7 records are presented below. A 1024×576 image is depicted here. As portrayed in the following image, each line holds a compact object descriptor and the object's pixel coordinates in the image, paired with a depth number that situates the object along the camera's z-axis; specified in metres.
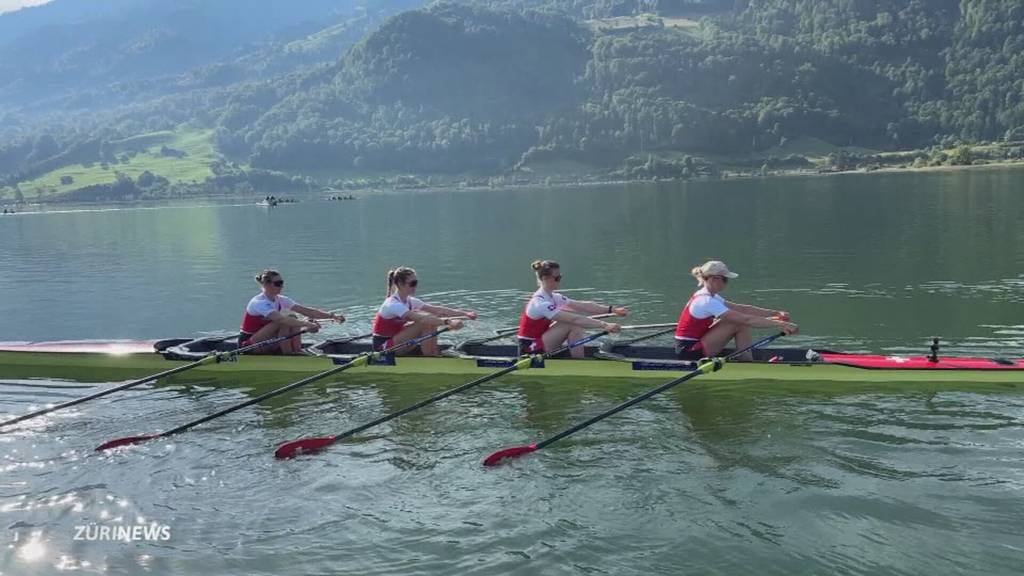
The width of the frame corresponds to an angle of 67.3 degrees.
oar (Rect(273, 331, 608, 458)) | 11.44
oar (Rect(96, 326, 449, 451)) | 12.08
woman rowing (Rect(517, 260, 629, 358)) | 14.48
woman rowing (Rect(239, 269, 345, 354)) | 15.89
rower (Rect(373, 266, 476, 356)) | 15.05
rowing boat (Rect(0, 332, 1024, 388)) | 13.12
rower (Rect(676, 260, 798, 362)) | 13.16
